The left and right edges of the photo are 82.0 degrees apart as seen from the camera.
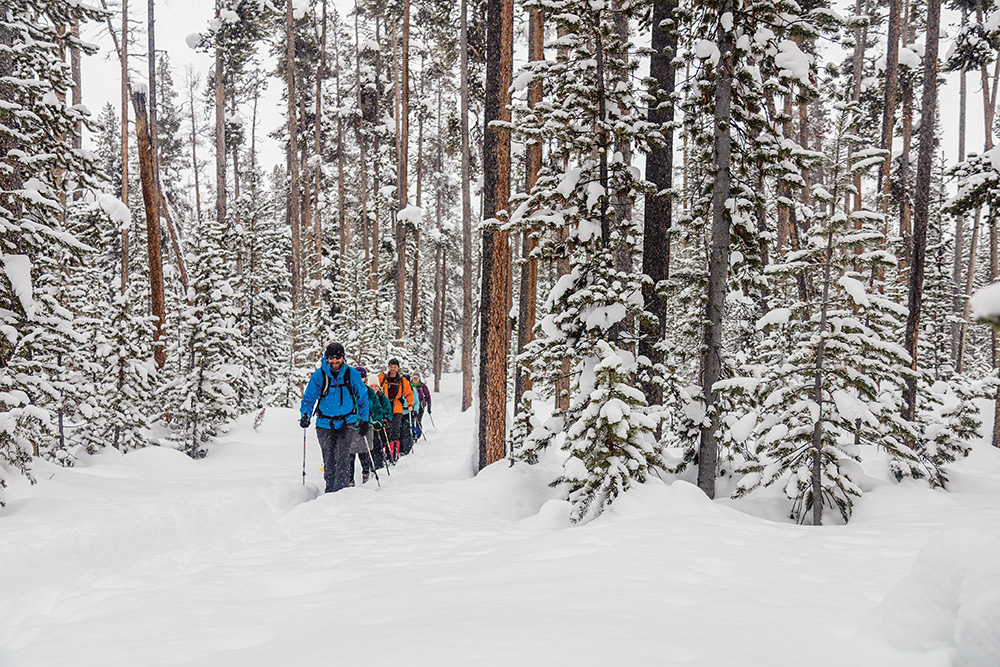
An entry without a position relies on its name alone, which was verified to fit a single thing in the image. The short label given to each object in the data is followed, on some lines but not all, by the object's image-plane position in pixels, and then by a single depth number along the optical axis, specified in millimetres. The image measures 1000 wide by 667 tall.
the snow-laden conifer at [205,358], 11719
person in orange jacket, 12984
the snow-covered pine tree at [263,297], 20359
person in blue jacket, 8320
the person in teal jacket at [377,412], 11906
